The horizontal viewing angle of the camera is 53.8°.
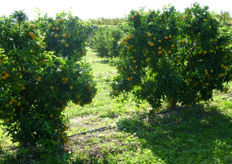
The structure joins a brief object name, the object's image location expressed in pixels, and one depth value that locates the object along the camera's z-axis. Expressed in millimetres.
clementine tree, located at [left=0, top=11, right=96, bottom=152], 4045
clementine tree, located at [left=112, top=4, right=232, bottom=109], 5762
